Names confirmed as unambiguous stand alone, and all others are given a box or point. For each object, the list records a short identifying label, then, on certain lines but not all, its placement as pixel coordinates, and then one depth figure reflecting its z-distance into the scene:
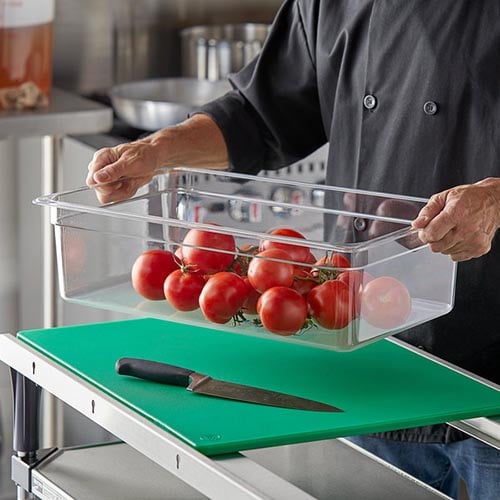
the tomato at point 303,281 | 3.07
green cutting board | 2.95
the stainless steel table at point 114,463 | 3.09
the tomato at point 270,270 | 3.05
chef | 3.39
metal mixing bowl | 4.71
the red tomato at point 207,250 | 3.09
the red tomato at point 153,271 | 3.15
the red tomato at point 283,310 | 3.04
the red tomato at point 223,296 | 3.07
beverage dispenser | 4.71
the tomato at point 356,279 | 2.99
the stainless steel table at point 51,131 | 4.65
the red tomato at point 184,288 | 3.12
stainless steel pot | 5.25
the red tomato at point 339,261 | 2.98
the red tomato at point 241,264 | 3.11
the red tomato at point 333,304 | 3.00
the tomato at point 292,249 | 3.04
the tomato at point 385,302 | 3.00
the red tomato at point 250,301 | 3.10
